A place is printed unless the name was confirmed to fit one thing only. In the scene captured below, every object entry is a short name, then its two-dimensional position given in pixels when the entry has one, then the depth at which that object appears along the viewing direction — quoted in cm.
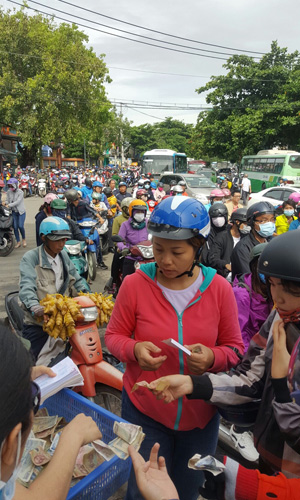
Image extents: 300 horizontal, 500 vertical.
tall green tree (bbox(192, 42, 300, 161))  2770
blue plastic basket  175
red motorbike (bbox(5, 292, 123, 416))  292
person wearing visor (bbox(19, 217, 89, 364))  314
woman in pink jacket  174
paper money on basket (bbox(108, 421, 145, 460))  162
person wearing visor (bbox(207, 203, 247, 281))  489
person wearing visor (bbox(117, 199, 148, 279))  562
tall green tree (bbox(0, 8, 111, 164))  2833
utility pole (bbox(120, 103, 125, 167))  5939
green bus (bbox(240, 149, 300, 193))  2144
